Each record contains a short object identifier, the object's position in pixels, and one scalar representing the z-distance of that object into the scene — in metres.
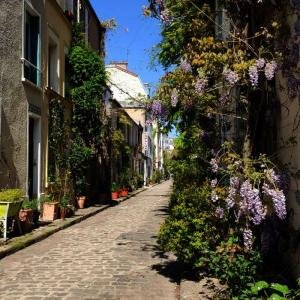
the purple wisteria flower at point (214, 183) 4.65
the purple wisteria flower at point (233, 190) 3.94
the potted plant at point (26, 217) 8.64
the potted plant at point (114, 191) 20.07
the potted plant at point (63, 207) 11.11
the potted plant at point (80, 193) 14.03
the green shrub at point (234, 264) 4.15
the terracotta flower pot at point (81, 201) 14.22
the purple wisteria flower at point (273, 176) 3.84
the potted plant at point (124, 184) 21.96
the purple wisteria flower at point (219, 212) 4.59
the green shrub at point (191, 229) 5.15
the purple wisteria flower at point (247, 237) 4.09
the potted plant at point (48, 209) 10.72
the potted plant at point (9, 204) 7.59
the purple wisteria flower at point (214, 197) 4.45
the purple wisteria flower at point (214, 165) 4.25
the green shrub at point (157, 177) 43.68
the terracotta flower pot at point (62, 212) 11.10
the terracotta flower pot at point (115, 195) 19.97
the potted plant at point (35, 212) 9.39
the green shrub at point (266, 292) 3.58
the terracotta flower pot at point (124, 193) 21.84
